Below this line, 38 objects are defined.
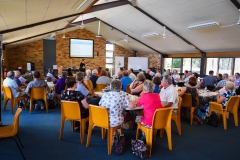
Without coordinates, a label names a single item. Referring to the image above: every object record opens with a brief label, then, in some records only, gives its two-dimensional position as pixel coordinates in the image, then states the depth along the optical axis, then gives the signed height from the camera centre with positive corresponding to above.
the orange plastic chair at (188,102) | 4.16 -0.81
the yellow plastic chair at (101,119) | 2.70 -0.81
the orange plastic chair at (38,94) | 4.71 -0.76
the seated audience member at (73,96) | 3.12 -0.53
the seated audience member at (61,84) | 5.34 -0.54
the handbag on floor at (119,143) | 2.81 -1.21
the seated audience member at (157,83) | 4.33 -0.38
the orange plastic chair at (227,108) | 4.07 -0.93
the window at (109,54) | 14.59 +1.00
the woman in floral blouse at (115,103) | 2.75 -0.56
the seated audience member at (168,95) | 3.39 -0.52
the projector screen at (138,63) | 13.85 +0.33
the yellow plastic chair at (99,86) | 5.67 -0.62
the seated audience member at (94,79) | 6.24 -0.44
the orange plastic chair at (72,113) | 2.98 -0.80
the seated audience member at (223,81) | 6.37 -0.46
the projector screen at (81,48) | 13.05 +1.38
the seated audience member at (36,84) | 4.71 -0.49
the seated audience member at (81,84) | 3.82 -0.40
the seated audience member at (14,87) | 4.80 -0.59
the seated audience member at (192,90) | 4.16 -0.52
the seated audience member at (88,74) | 6.51 -0.29
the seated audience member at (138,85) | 4.36 -0.45
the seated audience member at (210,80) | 7.14 -0.47
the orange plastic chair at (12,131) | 2.40 -0.93
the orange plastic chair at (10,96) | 4.75 -0.85
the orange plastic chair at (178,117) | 3.53 -0.98
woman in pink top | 2.76 -0.54
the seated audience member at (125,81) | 5.67 -0.45
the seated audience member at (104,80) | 5.80 -0.43
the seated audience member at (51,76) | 7.07 -0.41
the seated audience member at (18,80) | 5.38 -0.45
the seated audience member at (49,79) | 6.68 -0.52
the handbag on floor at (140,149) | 2.70 -1.25
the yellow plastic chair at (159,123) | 2.70 -0.87
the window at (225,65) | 9.62 +0.20
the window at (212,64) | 10.27 +0.26
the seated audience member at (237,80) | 6.53 -0.41
